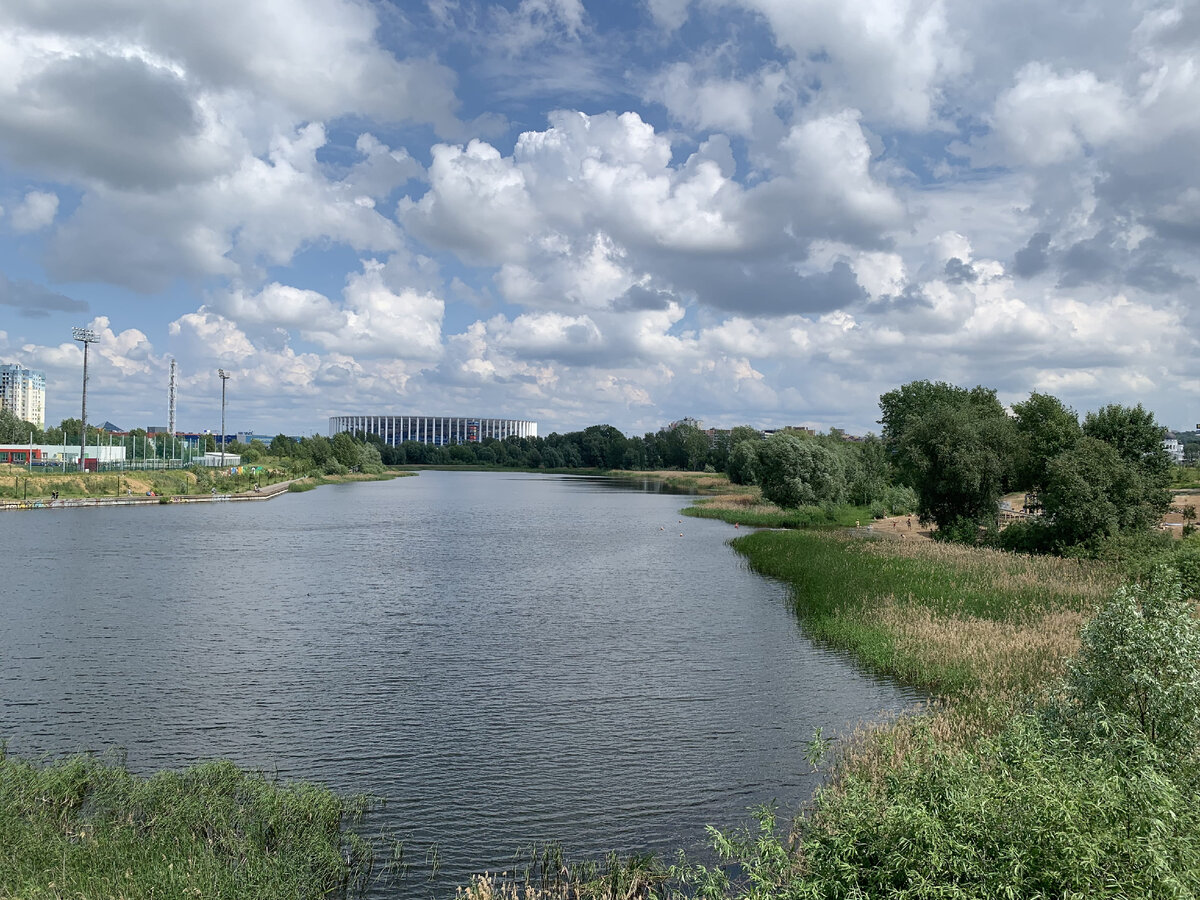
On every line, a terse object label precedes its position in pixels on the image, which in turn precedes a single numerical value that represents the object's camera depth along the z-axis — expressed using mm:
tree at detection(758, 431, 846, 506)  84062
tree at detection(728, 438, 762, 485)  122688
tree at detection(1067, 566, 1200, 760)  12633
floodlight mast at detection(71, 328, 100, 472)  109631
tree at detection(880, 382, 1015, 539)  54562
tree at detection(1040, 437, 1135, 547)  43406
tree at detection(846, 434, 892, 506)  96875
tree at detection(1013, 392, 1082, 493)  55406
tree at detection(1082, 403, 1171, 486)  47938
